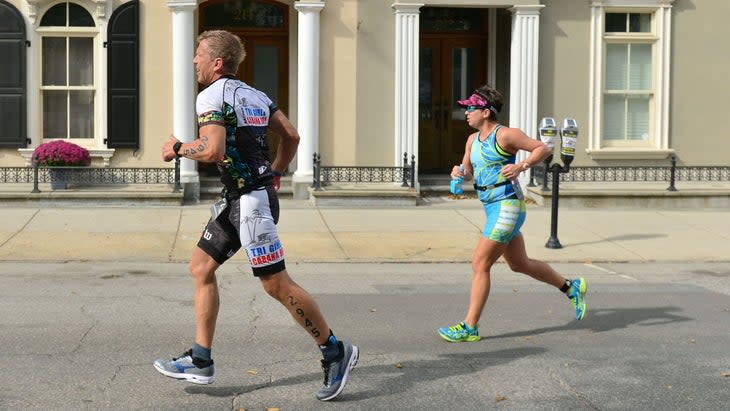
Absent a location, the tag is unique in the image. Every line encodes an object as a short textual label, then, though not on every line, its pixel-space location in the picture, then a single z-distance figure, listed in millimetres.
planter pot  16391
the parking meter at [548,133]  11180
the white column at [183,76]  16859
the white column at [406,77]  17375
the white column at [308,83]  17078
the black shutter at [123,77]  17000
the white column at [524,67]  17531
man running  6379
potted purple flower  16438
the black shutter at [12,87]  16938
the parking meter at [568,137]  11305
